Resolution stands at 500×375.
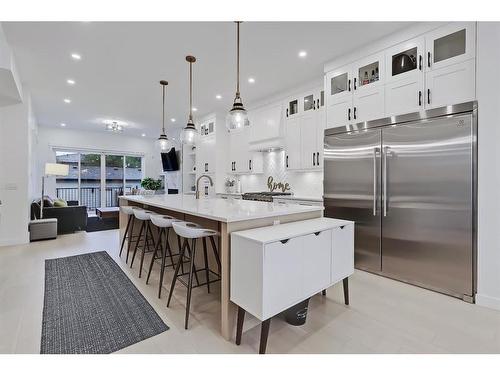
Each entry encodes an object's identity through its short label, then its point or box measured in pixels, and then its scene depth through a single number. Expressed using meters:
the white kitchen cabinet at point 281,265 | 1.60
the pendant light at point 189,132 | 3.38
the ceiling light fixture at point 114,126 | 7.08
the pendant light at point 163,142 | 4.18
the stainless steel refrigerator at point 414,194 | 2.43
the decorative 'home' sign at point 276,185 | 5.08
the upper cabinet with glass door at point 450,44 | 2.40
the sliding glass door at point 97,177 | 8.36
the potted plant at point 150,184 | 6.51
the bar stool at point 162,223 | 2.50
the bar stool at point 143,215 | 2.99
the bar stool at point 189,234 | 2.01
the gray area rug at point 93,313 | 1.80
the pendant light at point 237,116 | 2.66
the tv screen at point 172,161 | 8.82
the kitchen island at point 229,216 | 1.85
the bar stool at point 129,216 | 3.46
